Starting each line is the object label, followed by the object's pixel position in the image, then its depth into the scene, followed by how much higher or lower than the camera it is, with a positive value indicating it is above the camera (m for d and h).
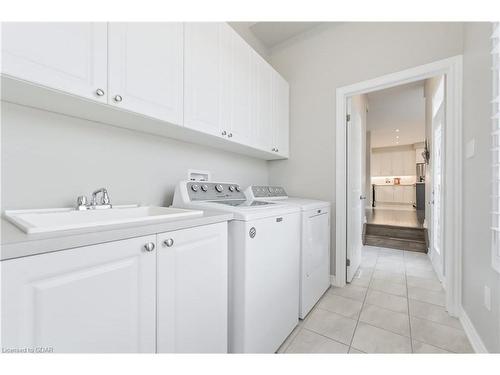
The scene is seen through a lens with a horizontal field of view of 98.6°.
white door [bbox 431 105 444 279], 2.45 -0.15
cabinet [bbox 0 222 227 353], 0.55 -0.36
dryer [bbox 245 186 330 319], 1.66 -0.51
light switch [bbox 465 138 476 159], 1.42 +0.27
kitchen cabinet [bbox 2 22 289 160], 0.83 +0.55
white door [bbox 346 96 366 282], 2.31 +0.03
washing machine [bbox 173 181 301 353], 1.12 -0.48
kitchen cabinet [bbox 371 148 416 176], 9.36 +1.12
